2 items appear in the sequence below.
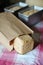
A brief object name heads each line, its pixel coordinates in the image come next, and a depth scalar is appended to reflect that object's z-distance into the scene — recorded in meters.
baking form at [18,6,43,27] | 0.90
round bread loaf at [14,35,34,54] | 0.69
